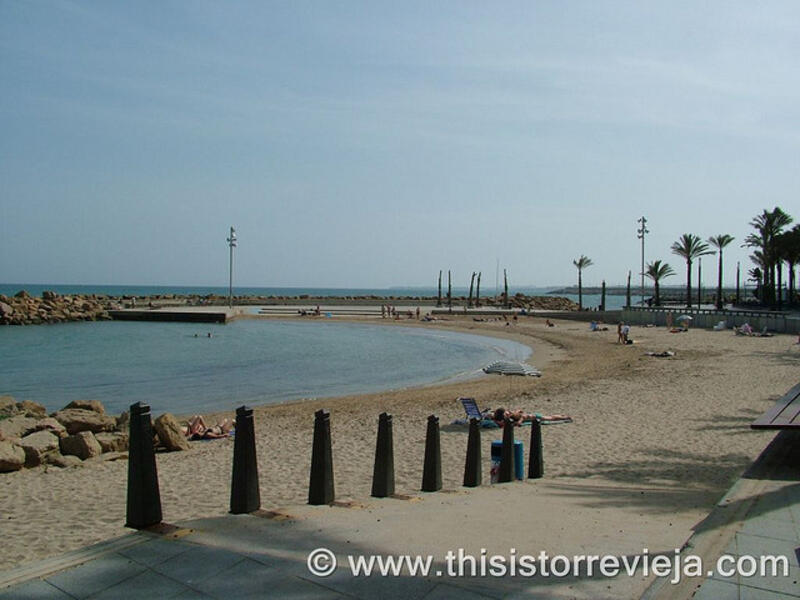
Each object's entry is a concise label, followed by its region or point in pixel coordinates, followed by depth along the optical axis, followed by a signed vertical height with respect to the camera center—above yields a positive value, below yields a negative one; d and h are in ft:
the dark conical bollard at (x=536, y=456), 27.94 -6.92
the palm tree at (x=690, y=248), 219.20 +16.51
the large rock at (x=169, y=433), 41.09 -8.91
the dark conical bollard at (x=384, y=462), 23.08 -6.00
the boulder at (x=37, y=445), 36.17 -8.71
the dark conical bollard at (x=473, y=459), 26.21 -6.67
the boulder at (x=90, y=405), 54.13 -9.26
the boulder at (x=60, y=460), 36.19 -9.36
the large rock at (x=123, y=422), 48.08 -9.57
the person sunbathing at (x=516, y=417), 44.38 -8.42
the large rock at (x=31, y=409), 54.85 -9.99
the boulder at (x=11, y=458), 34.68 -8.83
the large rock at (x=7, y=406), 55.67 -10.00
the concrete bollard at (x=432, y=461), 24.81 -6.40
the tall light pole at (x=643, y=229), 192.34 +20.15
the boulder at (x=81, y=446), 38.50 -9.07
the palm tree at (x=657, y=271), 236.02 +9.38
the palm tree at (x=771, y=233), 187.01 +18.94
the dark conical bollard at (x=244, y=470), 17.67 -4.87
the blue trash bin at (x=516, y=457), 27.22 -6.86
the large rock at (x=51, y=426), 42.91 -8.89
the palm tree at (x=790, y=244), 169.12 +13.94
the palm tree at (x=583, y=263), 286.66 +14.99
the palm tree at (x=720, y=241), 230.27 +19.97
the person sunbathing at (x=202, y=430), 45.19 -9.62
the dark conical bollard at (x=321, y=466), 20.56 -5.46
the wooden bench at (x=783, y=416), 21.38 -4.31
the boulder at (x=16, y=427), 44.06 -9.39
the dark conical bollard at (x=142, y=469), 16.05 -4.44
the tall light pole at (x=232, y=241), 211.41 +17.76
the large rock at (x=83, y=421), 45.57 -9.01
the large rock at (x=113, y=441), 40.37 -9.28
